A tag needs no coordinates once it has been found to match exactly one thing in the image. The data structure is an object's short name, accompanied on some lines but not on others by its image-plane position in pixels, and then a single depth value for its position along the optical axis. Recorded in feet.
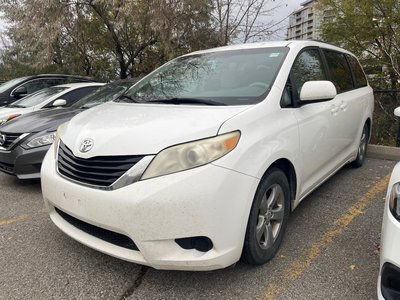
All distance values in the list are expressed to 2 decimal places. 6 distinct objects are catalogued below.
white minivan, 7.09
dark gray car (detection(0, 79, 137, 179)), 13.79
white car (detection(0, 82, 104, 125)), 20.63
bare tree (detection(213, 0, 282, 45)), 33.14
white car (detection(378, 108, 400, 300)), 5.97
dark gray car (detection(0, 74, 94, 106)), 27.96
